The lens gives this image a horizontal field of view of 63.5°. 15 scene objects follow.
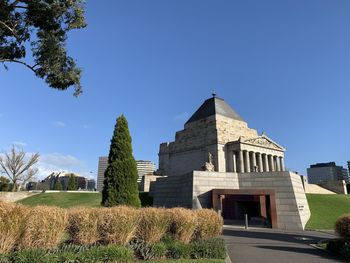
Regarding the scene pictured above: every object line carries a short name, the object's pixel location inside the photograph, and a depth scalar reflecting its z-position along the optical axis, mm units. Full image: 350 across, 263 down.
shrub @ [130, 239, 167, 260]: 11031
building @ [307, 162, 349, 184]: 157125
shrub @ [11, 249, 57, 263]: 8727
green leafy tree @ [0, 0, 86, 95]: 15117
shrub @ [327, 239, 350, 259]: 13108
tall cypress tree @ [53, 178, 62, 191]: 76925
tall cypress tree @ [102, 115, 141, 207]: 19312
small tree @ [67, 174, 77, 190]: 74956
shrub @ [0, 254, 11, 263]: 8581
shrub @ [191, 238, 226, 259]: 11844
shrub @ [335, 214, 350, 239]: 14039
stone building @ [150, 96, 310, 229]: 29719
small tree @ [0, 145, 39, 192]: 61688
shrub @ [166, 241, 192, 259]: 11445
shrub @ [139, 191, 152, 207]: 42425
